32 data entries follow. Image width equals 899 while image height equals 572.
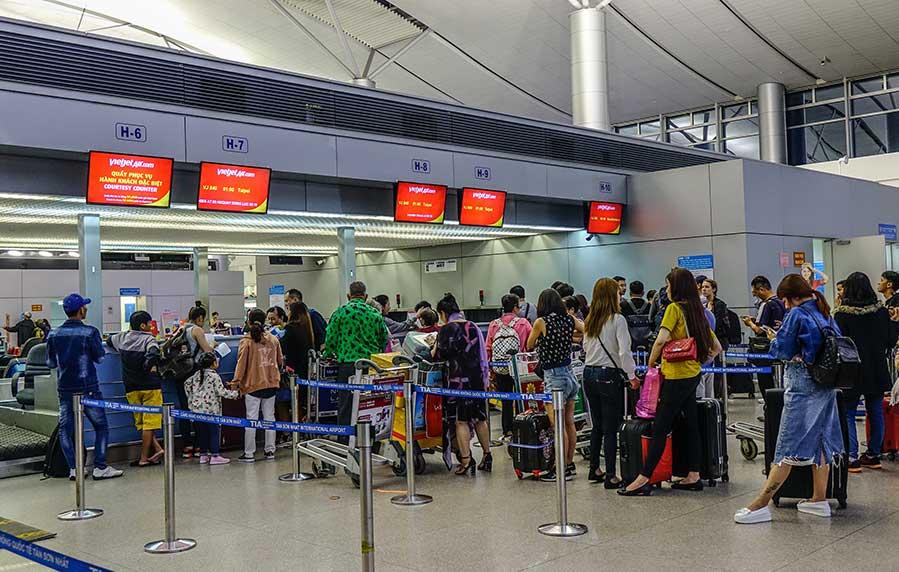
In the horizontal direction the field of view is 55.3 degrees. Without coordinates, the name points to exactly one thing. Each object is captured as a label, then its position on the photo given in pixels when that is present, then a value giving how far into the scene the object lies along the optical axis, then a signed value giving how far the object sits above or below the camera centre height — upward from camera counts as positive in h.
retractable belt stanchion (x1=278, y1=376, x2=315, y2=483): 7.37 -1.29
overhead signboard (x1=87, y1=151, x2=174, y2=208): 8.95 +1.57
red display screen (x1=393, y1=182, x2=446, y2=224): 12.18 +1.70
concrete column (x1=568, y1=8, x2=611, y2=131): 18.61 +5.42
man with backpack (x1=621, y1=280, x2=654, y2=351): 9.78 -0.06
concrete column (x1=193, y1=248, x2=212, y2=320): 17.05 +1.03
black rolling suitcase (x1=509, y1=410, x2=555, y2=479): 6.90 -1.01
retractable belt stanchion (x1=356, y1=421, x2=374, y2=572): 3.77 -0.81
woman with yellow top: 5.89 -0.22
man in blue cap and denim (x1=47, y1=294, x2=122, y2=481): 7.47 -0.32
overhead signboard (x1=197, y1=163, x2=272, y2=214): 9.95 +1.62
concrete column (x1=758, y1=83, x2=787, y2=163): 26.12 +5.85
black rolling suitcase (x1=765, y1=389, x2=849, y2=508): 5.54 -1.12
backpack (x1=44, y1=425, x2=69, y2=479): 7.89 -1.24
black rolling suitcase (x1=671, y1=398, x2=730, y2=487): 6.30 -0.95
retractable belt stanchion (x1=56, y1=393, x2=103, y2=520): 6.10 -1.05
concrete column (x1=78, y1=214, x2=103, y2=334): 9.84 +0.67
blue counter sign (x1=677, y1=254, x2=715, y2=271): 13.94 +0.87
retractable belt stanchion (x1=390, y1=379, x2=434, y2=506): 6.29 -1.02
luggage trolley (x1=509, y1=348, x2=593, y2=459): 7.95 -0.63
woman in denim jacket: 5.19 -0.59
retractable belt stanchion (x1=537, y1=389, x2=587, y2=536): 5.07 -1.05
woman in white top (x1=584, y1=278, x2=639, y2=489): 6.43 -0.33
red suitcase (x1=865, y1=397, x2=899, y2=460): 7.12 -1.01
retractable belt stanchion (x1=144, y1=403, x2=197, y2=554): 5.21 -1.06
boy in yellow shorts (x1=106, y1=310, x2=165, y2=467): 8.17 -0.44
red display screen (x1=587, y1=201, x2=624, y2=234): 14.80 +1.72
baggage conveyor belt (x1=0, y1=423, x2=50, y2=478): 8.10 -1.20
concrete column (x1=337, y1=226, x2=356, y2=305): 12.66 +0.98
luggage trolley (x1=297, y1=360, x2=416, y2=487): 6.89 -0.75
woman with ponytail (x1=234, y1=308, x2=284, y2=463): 8.46 -0.47
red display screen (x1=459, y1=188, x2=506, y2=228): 12.96 +1.72
